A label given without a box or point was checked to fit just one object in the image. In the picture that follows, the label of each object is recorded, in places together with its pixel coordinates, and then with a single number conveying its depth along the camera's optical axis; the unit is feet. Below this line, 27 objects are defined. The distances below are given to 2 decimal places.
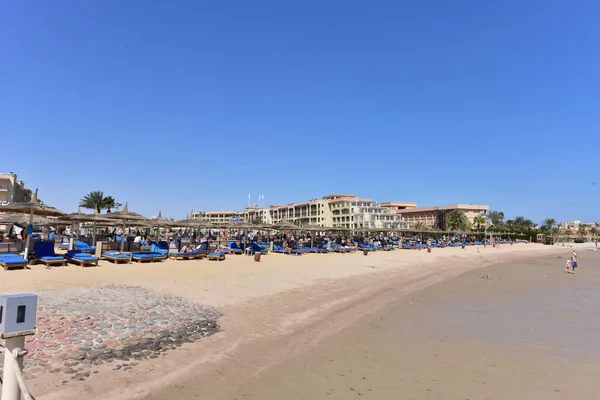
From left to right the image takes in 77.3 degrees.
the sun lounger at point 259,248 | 73.26
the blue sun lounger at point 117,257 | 47.95
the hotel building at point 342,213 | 266.16
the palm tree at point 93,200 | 190.39
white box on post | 8.07
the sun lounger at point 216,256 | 58.54
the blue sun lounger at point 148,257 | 49.90
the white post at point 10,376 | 7.76
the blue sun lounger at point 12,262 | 36.86
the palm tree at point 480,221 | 284.61
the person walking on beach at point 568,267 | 82.64
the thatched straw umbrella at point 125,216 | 51.93
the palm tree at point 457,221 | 268.62
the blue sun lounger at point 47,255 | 40.53
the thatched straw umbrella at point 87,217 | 51.29
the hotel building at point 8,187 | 171.73
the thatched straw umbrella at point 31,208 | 41.11
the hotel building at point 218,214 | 410.52
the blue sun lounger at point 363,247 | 103.68
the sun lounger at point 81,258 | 42.34
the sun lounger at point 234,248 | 73.15
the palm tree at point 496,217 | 335.26
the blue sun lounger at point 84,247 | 56.10
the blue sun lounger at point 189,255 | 57.00
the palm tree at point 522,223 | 322.42
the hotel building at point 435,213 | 315.68
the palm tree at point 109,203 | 193.16
